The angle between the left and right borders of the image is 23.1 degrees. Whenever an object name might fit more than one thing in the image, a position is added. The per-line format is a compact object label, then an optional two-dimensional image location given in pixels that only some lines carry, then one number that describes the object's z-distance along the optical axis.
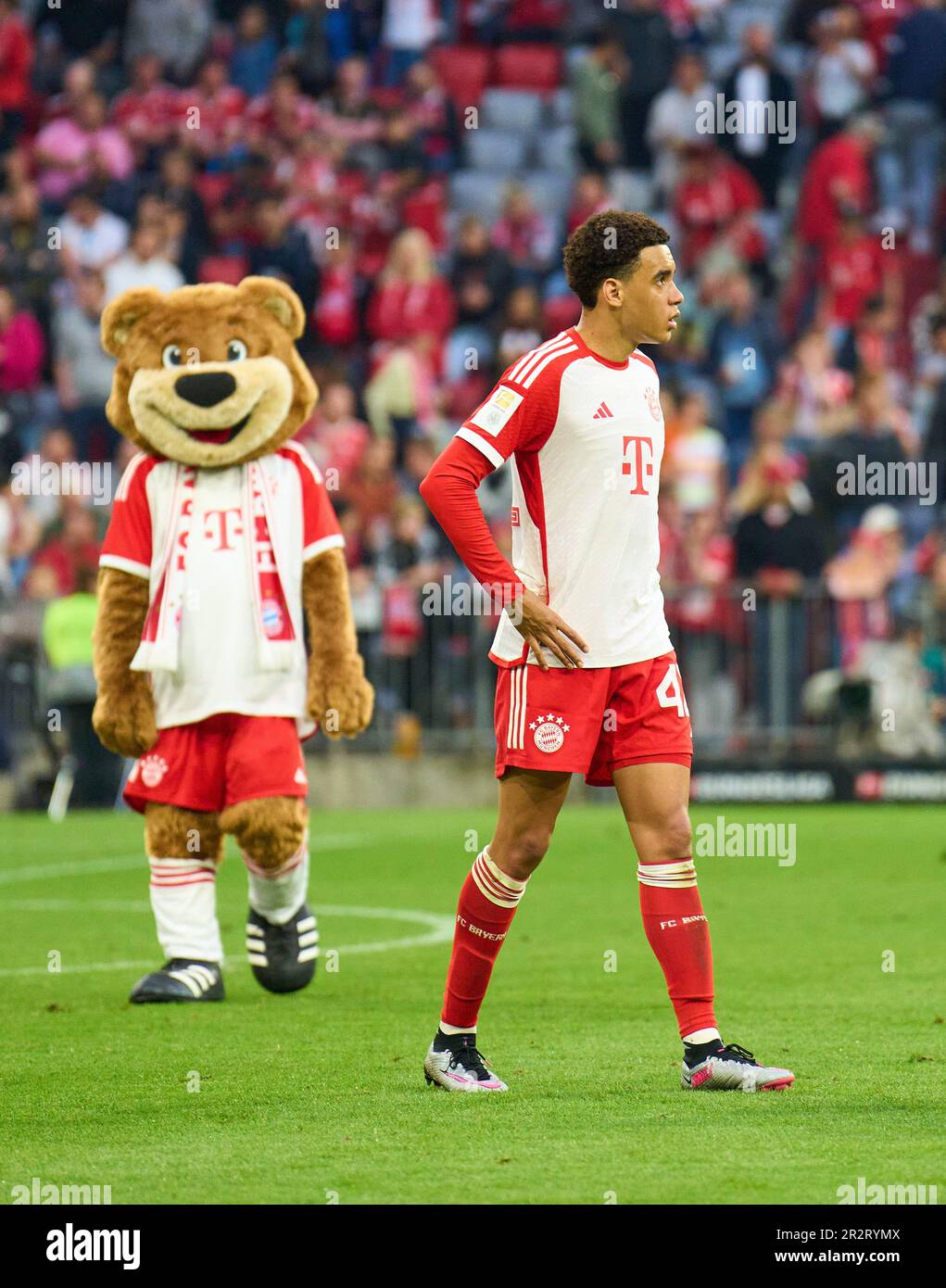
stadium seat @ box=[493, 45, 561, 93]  22.38
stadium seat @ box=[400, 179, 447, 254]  21.08
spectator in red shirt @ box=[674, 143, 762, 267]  20.48
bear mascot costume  7.95
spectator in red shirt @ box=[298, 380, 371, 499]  18.62
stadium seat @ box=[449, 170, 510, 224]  21.47
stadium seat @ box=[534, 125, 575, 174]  21.59
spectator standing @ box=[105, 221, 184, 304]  20.14
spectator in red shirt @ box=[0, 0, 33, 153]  22.64
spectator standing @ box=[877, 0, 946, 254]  20.67
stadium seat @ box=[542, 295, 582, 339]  20.31
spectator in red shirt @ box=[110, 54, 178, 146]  21.95
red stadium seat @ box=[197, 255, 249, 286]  21.06
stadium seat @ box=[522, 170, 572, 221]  21.25
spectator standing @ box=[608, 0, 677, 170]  21.33
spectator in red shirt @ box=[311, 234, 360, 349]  20.78
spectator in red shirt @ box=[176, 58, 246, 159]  21.80
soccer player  5.95
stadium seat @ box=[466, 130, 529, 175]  21.86
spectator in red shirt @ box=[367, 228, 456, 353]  20.16
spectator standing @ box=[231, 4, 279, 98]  22.48
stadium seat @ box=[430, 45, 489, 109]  22.42
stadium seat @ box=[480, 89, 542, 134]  22.09
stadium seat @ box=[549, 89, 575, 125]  21.91
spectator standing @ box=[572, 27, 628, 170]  21.38
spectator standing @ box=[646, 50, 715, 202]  20.69
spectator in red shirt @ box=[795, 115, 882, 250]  20.17
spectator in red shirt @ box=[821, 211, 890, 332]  19.78
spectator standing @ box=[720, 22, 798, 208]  20.20
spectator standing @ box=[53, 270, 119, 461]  20.17
